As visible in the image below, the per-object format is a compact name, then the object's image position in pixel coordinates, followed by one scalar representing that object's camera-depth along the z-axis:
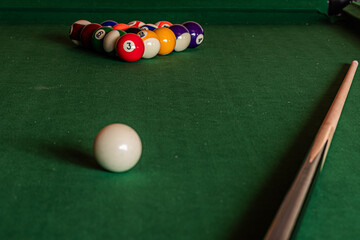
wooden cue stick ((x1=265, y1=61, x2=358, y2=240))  0.72
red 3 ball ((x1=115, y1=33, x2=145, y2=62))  1.29
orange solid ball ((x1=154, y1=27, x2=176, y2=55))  1.38
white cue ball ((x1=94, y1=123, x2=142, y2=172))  0.83
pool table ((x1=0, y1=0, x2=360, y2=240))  0.76
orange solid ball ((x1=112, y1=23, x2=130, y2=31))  1.47
